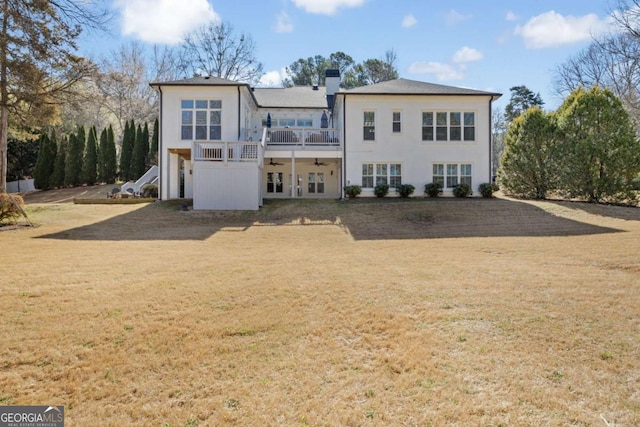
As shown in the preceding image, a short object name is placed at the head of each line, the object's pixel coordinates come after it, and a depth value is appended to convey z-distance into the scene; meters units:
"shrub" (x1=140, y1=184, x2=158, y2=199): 21.88
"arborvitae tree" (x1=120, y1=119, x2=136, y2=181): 31.14
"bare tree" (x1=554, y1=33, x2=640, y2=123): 29.05
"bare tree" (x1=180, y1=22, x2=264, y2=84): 36.56
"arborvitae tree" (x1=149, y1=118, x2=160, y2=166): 29.98
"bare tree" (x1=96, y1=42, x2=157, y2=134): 39.00
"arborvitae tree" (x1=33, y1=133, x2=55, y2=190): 30.53
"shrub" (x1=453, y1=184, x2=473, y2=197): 20.27
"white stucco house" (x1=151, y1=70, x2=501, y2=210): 20.17
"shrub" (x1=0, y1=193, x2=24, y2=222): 13.84
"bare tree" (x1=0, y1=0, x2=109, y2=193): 15.18
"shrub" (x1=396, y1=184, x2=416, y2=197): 20.25
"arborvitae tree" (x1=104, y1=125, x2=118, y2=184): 31.14
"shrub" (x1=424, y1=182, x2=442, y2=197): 20.39
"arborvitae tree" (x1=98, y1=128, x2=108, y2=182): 31.20
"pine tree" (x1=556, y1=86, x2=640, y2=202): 17.75
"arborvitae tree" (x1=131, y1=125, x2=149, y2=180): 30.69
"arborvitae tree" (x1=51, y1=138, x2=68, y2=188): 30.70
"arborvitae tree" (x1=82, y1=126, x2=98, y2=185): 30.95
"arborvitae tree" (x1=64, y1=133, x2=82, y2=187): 30.59
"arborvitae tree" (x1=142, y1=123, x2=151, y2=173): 30.81
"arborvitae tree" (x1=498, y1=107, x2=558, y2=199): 19.98
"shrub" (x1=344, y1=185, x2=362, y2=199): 20.20
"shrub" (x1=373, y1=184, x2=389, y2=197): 20.27
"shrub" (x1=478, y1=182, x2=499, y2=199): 20.28
